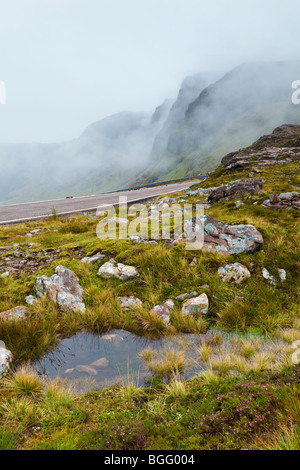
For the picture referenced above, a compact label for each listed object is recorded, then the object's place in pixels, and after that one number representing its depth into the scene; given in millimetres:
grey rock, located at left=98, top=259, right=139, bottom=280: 7016
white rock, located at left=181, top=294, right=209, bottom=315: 5824
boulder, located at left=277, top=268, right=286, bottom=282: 6796
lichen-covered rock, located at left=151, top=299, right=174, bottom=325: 5707
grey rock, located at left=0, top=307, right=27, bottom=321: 5297
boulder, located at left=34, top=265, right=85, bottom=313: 6023
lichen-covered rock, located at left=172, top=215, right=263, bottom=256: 7828
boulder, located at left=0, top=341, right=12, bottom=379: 4041
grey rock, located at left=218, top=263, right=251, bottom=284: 6781
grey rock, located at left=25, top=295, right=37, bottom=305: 6021
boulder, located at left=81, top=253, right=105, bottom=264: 7758
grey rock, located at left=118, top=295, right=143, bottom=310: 6067
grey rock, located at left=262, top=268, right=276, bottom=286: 6711
